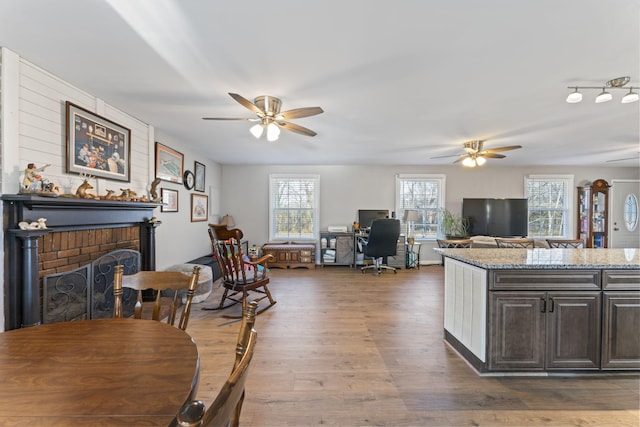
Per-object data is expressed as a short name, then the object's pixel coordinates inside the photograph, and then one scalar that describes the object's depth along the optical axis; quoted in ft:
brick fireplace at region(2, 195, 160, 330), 6.44
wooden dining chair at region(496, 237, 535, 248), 12.60
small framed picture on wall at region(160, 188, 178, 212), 13.10
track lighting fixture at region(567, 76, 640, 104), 7.61
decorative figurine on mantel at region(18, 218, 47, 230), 6.43
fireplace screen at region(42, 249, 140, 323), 7.38
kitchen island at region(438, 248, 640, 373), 6.68
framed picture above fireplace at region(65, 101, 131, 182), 8.19
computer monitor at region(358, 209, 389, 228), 20.74
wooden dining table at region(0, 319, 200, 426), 2.19
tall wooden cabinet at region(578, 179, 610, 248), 20.35
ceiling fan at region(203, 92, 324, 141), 8.33
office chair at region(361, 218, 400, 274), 16.75
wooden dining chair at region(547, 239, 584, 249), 12.35
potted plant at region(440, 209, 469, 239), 20.40
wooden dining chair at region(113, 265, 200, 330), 4.85
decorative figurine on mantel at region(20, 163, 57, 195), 6.64
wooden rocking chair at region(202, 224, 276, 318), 10.55
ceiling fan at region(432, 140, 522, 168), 13.79
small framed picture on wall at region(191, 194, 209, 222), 16.22
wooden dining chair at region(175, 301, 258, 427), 1.36
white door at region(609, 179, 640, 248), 20.58
